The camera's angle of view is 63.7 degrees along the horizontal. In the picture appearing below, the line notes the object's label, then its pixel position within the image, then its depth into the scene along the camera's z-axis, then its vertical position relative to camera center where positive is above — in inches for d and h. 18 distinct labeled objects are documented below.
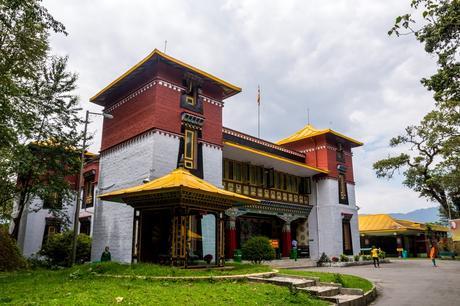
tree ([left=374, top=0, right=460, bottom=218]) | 337.7 +194.2
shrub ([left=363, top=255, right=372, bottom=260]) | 1117.1 -52.3
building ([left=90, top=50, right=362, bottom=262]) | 669.9 +164.3
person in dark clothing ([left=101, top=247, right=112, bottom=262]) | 643.5 -27.6
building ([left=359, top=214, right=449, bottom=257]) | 1521.2 +22.3
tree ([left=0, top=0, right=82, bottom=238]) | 514.6 +218.9
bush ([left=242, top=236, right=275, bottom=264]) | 684.1 -19.7
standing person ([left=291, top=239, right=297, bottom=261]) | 970.1 -23.4
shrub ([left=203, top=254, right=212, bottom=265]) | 555.5 -29.2
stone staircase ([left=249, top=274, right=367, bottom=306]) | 374.3 -52.2
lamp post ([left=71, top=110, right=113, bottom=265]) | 602.9 +19.5
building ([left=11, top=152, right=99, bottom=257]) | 999.0 +51.2
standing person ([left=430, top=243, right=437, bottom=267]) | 911.7 -32.5
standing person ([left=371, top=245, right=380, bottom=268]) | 926.4 -38.2
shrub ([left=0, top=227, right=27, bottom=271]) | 695.7 -29.9
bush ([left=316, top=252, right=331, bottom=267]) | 993.0 -54.5
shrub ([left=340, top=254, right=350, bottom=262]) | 1010.0 -49.8
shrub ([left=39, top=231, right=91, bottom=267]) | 828.6 -22.6
